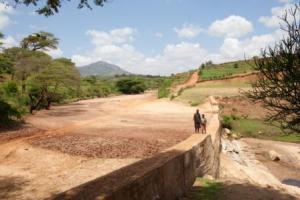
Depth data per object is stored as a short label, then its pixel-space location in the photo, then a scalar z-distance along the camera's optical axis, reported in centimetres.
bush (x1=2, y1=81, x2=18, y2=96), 1571
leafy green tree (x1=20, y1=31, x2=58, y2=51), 3104
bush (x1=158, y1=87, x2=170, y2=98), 3224
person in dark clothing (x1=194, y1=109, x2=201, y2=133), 1048
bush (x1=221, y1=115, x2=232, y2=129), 1916
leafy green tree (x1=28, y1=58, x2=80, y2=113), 1818
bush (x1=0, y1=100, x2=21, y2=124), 1245
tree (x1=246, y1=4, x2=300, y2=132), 646
